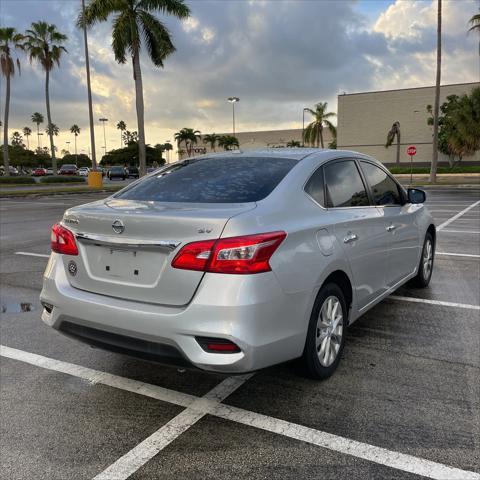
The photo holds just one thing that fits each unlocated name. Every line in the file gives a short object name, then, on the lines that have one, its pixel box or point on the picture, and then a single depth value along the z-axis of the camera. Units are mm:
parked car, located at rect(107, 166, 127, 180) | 48353
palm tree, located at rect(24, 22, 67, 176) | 40062
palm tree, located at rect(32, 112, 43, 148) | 142275
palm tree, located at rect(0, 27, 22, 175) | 38656
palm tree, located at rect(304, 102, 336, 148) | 61125
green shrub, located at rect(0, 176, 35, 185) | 37625
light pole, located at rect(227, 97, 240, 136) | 64625
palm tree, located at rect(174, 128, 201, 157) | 80938
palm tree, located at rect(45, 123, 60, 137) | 41031
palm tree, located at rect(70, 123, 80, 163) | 154650
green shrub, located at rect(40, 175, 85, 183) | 38469
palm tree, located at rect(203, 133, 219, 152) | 88188
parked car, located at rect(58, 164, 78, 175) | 57656
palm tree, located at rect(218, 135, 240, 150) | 83588
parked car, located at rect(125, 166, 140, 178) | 51575
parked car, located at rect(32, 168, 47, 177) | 64637
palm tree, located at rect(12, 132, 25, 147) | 162300
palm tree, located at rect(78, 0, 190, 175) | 25938
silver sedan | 2789
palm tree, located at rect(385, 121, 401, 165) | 55344
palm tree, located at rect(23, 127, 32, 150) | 167125
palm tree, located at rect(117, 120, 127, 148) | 141375
